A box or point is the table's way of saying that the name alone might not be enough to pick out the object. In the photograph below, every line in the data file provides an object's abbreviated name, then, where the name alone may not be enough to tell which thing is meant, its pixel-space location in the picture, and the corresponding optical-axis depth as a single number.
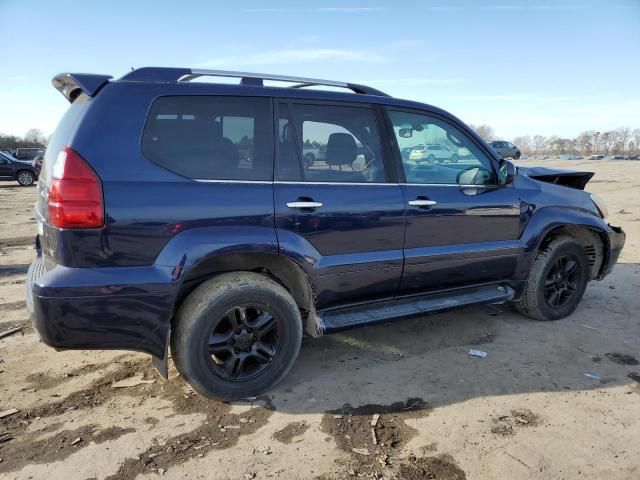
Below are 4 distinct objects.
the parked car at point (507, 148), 33.01
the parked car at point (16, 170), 20.30
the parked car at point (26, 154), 30.52
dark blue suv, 2.53
